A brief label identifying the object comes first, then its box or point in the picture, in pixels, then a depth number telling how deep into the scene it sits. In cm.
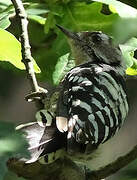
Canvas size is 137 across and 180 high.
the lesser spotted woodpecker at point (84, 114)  380
